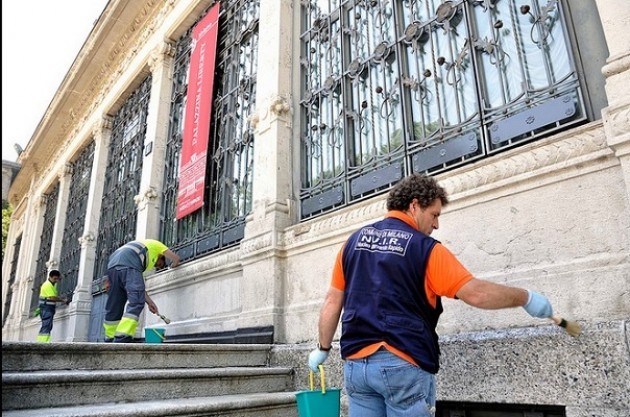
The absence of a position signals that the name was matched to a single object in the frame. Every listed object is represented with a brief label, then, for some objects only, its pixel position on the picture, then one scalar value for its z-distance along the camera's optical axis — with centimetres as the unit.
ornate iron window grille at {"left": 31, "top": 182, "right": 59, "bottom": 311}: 1648
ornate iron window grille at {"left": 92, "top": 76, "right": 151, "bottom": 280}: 1009
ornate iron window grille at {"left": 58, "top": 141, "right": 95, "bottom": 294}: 1316
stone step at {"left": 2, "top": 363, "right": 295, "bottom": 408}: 317
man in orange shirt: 201
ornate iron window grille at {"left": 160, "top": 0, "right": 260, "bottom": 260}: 671
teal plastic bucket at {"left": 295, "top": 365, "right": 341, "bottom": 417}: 247
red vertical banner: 741
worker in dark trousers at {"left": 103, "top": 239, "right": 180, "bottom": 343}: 589
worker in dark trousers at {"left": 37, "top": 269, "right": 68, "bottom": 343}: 1115
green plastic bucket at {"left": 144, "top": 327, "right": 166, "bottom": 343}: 525
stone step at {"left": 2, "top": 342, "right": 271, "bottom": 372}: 360
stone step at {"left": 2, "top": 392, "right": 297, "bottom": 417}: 300
